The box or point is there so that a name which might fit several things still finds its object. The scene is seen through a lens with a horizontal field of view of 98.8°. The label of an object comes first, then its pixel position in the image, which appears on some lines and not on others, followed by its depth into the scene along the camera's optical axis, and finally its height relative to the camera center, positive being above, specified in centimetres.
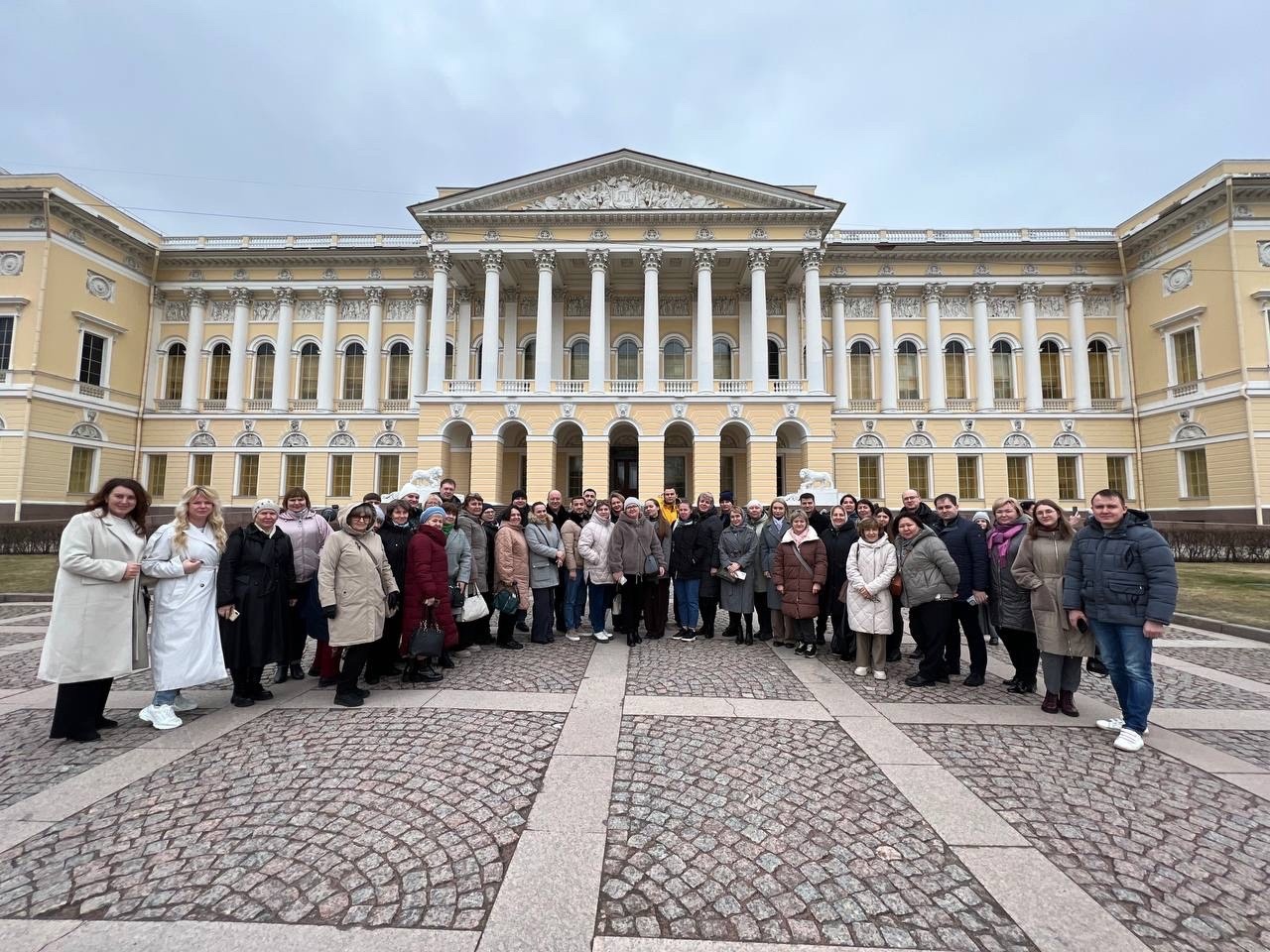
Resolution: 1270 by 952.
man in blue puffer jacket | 392 -55
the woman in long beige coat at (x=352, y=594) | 458 -65
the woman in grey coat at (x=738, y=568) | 705 -65
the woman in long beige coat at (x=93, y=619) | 385 -75
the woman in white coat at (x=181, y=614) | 420 -78
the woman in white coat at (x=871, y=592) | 553 -75
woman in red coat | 505 -61
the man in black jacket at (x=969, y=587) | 543 -68
